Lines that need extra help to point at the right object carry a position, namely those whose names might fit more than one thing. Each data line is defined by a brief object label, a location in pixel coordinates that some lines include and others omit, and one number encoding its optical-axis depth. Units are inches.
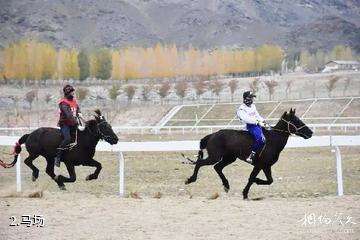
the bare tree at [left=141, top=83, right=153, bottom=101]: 4707.2
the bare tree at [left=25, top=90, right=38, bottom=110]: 4562.0
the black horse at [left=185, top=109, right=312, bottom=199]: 539.8
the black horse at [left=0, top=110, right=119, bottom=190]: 574.6
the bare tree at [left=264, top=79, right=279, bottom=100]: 4218.0
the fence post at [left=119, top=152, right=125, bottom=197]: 594.1
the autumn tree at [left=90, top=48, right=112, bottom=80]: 6363.2
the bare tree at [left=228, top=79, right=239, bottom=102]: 4427.2
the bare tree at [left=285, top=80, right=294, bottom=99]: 4565.7
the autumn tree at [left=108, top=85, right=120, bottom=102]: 4569.4
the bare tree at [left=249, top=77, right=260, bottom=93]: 4635.8
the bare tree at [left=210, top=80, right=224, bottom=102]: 4609.3
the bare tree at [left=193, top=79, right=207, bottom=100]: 4662.9
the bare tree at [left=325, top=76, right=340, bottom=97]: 4151.1
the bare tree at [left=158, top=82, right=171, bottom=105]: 4517.7
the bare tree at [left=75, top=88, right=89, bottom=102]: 4594.0
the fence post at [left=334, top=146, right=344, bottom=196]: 551.8
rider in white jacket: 539.5
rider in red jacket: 578.6
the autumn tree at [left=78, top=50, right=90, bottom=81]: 6338.6
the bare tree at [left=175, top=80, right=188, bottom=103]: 4524.1
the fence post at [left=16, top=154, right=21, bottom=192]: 644.7
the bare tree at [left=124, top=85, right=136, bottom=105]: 4600.9
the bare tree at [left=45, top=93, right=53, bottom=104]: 4697.8
